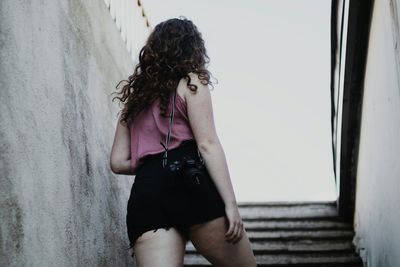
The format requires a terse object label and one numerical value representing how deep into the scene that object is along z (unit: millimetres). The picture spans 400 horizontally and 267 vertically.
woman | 2137
